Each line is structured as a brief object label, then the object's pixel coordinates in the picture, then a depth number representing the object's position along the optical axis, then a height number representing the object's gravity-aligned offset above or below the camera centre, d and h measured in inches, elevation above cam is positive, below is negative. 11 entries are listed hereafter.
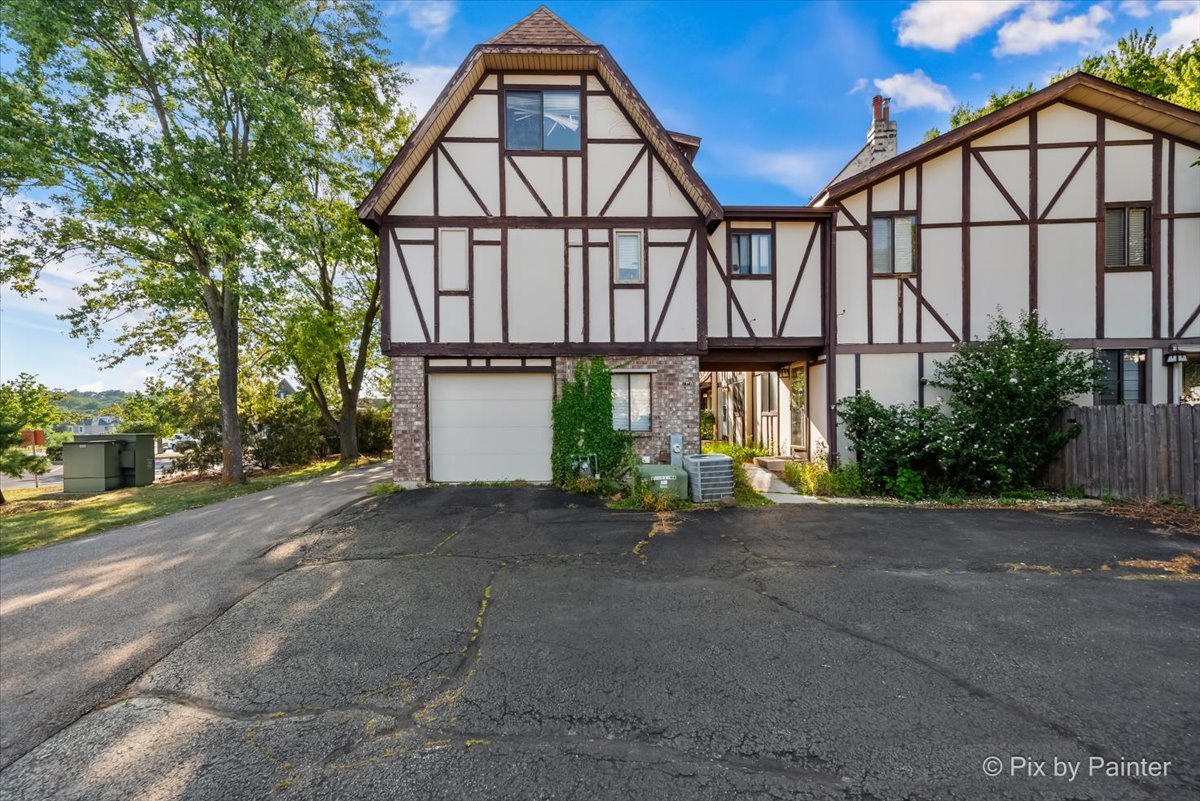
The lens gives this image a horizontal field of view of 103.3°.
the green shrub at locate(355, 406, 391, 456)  863.1 -50.4
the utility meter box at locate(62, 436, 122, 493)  547.8 -72.3
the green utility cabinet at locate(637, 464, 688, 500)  355.6 -59.1
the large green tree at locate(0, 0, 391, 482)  421.1 +250.5
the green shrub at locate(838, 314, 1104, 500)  370.0 -21.4
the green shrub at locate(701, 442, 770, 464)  578.2 -63.1
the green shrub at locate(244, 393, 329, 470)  722.2 -48.3
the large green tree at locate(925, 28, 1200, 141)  652.7 +506.2
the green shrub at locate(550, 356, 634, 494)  417.4 -25.8
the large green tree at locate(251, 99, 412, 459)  555.2 +166.1
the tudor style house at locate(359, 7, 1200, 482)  423.2 +134.3
